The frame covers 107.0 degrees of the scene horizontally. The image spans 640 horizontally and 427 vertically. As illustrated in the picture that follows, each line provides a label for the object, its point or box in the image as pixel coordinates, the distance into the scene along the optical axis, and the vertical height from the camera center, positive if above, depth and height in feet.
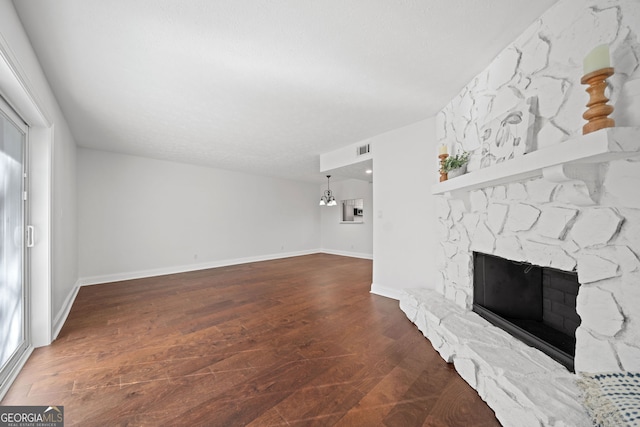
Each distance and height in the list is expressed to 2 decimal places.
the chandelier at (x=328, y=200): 24.23 +1.31
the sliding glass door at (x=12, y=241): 5.94 -0.73
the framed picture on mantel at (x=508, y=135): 5.68 +2.05
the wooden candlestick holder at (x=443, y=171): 8.86 +1.54
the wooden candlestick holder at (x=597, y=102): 3.94 +1.85
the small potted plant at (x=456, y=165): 8.18 +1.65
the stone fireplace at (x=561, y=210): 4.04 +0.03
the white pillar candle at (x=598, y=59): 3.93 +2.56
